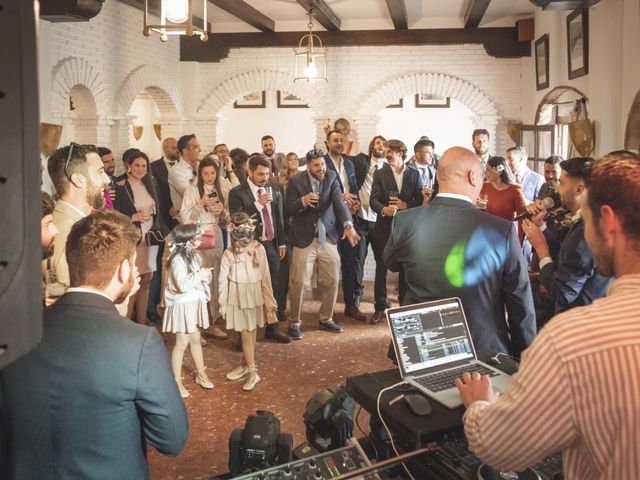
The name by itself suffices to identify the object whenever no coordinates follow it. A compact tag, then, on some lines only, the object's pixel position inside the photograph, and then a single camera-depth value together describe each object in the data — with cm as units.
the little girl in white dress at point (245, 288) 449
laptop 217
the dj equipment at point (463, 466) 169
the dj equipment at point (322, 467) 182
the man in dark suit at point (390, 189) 606
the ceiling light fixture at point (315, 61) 983
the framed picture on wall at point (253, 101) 1379
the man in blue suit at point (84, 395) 167
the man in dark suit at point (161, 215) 612
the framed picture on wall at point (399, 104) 1372
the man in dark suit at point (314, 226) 560
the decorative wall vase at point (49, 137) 591
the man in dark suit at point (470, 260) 274
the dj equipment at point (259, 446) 219
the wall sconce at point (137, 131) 1246
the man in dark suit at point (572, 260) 295
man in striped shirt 116
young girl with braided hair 419
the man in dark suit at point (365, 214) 634
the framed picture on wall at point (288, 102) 1377
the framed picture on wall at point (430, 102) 1365
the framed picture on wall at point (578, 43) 638
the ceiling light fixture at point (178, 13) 396
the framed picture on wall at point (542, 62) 819
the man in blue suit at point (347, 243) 625
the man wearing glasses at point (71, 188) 298
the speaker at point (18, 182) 68
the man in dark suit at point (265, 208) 521
